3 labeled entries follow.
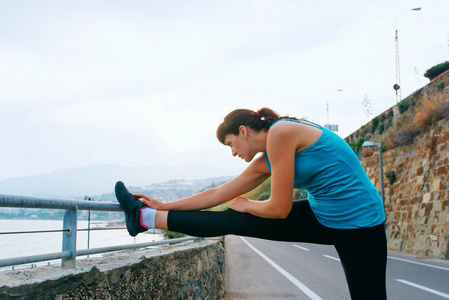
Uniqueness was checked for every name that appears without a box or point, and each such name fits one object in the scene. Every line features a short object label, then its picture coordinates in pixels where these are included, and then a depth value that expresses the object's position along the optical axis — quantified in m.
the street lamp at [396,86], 23.65
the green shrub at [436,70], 22.61
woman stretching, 2.33
